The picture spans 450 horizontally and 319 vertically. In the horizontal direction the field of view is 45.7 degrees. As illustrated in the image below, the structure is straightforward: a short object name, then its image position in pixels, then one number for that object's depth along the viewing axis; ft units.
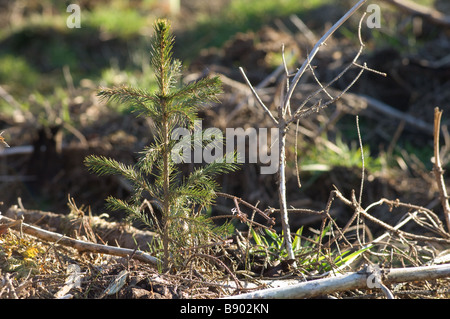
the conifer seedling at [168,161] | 7.07
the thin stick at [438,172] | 8.39
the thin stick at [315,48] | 7.95
